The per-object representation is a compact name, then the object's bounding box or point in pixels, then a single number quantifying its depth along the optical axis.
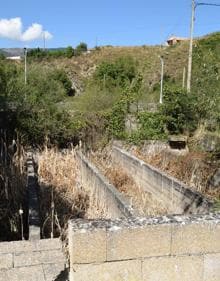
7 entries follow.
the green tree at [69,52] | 75.26
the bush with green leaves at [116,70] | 55.19
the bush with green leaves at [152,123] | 14.57
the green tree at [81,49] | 76.75
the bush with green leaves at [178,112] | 14.51
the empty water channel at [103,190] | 6.96
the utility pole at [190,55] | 23.27
